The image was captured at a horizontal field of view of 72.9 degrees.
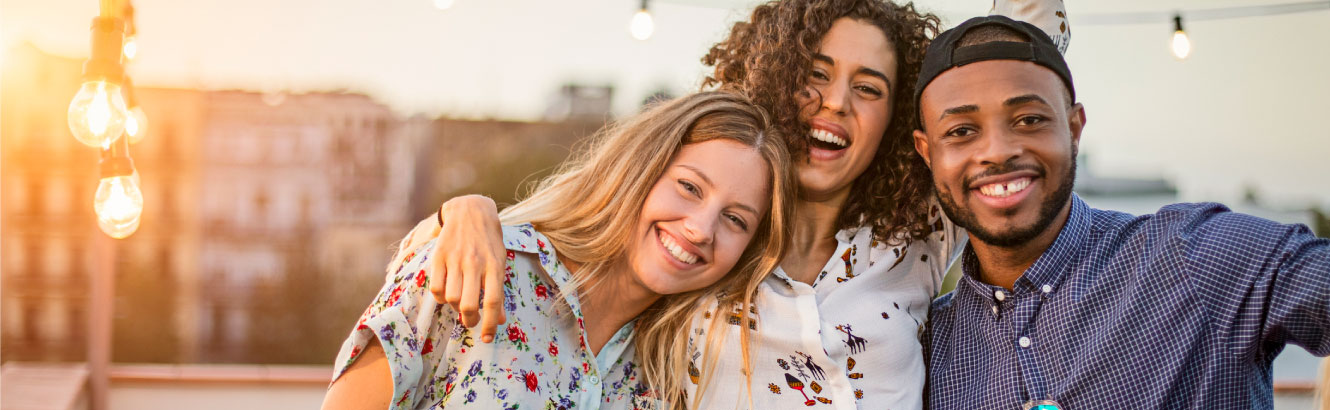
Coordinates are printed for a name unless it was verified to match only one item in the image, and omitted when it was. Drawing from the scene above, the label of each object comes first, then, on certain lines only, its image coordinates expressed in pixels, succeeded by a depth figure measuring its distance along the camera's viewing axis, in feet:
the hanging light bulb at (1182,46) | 15.76
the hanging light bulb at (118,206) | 7.59
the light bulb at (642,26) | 16.24
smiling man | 5.06
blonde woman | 5.37
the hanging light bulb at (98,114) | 6.88
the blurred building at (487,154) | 88.02
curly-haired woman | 6.09
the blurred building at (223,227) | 91.20
